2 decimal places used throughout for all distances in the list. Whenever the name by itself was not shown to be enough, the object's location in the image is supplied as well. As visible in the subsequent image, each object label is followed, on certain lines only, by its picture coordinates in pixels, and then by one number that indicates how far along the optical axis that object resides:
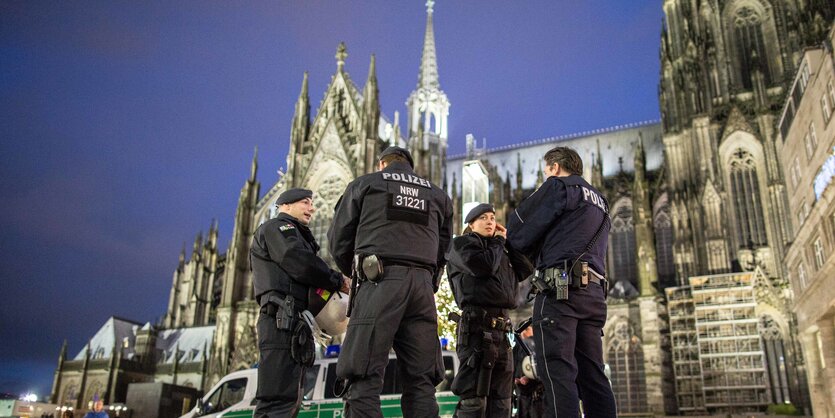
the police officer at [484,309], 4.98
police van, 7.85
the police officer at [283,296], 4.57
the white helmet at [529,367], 6.05
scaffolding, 23.19
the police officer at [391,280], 3.87
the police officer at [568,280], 4.03
